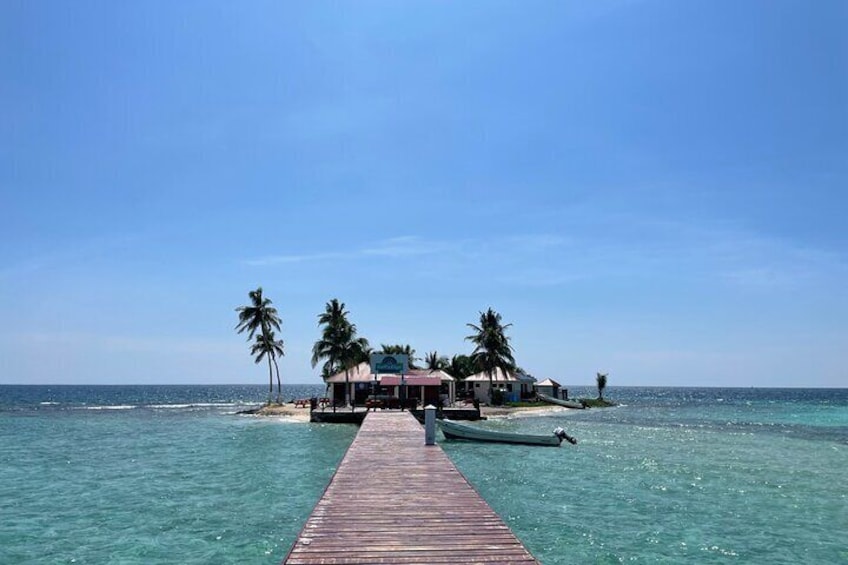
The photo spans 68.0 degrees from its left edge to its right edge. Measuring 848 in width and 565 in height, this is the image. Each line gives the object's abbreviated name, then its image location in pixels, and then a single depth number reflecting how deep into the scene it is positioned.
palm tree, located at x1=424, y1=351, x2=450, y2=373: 93.56
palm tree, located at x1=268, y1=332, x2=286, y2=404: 74.06
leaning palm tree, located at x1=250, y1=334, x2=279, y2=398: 73.56
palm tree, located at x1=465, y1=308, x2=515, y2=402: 72.62
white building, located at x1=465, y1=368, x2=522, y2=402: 77.44
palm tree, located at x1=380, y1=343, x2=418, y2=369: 87.50
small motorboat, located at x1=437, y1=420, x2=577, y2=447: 38.75
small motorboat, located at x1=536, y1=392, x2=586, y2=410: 83.81
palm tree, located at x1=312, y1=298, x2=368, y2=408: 63.56
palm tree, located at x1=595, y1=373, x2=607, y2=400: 104.25
